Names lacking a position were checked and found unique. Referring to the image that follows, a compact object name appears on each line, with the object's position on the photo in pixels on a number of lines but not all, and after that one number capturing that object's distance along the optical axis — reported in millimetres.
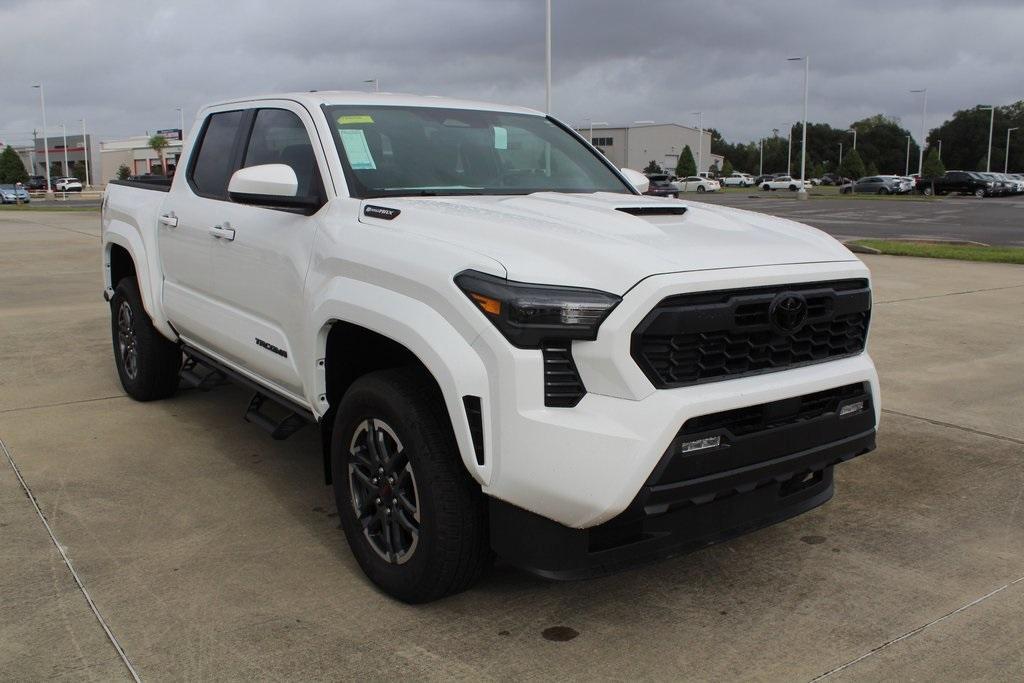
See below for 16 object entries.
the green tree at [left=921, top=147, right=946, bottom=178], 69312
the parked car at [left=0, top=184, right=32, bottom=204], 53050
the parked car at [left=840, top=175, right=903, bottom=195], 59788
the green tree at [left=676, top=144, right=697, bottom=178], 89625
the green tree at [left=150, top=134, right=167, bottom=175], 95619
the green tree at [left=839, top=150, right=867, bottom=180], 83688
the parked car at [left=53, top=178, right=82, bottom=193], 72219
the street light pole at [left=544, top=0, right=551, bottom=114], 25828
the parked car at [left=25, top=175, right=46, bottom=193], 80812
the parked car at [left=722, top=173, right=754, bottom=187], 90012
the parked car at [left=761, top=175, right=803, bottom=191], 70438
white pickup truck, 2744
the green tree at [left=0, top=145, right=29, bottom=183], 96188
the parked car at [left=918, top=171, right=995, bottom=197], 50406
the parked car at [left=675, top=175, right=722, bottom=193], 69062
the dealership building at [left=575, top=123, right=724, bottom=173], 118938
